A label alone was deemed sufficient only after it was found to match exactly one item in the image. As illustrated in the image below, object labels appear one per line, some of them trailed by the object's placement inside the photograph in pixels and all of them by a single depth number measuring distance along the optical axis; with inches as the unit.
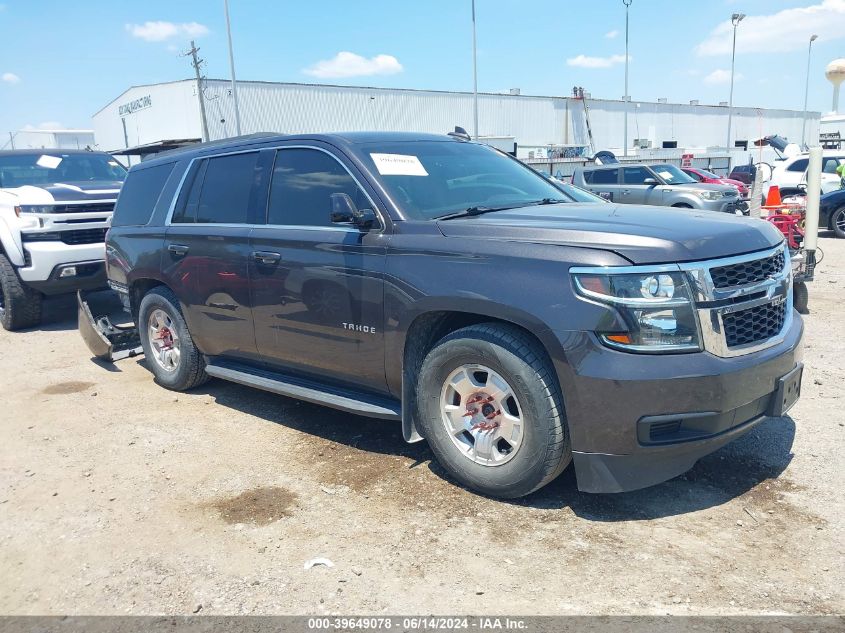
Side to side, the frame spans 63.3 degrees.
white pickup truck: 307.4
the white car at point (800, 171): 682.2
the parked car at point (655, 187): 581.6
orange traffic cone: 362.9
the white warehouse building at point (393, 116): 1721.2
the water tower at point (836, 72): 2217.0
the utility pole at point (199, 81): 1509.6
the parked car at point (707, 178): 762.2
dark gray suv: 116.5
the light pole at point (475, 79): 1393.2
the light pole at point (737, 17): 1844.9
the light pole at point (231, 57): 1214.9
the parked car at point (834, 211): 551.2
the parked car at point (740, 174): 1152.1
